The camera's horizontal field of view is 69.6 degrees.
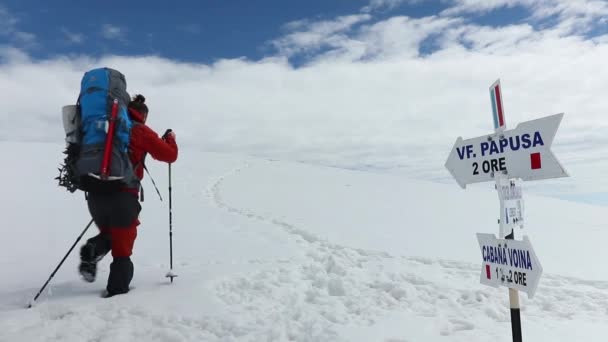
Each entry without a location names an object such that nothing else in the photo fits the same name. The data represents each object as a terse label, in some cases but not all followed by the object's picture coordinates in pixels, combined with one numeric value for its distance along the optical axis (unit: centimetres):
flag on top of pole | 310
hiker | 411
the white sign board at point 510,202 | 293
